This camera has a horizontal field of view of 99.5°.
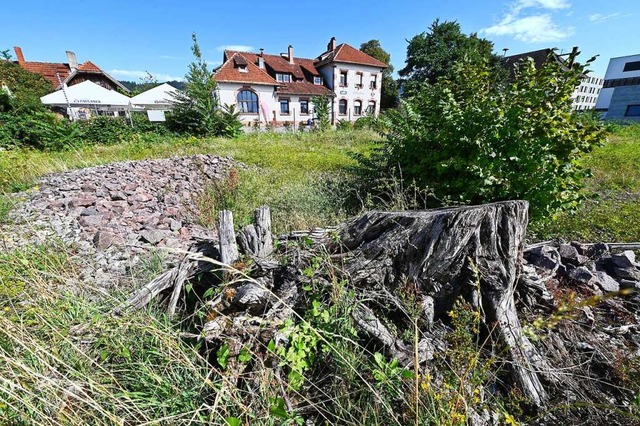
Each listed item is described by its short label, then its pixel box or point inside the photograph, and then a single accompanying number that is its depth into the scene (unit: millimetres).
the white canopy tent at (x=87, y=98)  13367
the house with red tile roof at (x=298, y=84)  24281
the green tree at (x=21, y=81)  19109
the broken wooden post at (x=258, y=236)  2367
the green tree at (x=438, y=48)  29328
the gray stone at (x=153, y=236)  3463
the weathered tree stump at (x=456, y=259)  1792
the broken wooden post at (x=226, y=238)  2260
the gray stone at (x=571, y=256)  2516
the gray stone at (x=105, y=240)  3266
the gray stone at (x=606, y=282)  2213
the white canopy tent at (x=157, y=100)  15008
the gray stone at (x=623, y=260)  2404
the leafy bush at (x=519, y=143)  3094
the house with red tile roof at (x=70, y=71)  24547
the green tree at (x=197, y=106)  13828
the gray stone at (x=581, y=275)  2247
